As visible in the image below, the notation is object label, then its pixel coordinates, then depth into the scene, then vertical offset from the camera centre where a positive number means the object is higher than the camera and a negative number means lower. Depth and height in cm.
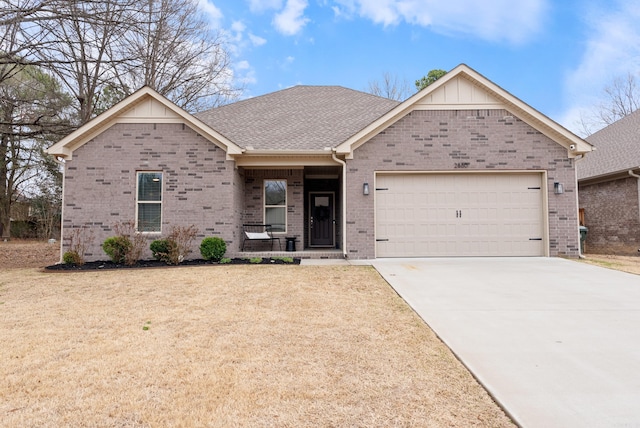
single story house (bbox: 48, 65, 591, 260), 998 +139
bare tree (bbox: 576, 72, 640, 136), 2473 +849
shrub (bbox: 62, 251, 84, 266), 939 -83
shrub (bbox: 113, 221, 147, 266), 932 -35
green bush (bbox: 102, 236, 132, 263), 935 -52
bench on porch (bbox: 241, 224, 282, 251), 1121 -19
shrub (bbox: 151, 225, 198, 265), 927 -52
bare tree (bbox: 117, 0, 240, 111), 1694 +837
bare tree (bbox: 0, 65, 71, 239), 1433 +427
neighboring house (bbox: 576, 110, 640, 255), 1259 +119
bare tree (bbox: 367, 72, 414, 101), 2664 +1023
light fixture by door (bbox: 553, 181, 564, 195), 985 +103
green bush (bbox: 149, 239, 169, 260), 939 -57
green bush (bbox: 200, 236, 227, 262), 957 -60
